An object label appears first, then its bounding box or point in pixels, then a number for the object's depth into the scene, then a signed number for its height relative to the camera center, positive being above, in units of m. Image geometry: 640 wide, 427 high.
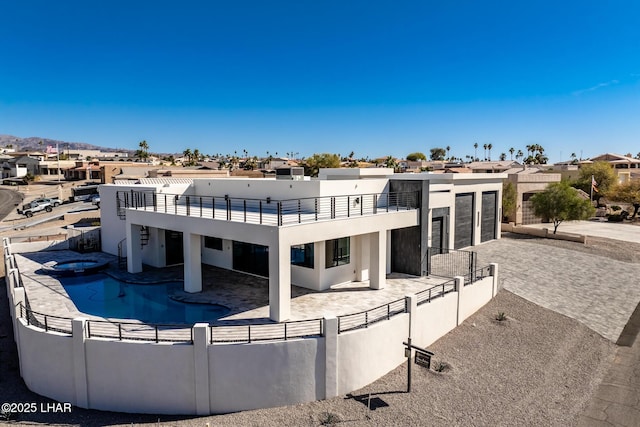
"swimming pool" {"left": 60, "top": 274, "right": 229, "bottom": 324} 13.92 -4.94
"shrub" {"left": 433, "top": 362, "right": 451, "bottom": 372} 12.93 -6.25
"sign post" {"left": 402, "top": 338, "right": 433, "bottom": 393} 11.57 -5.52
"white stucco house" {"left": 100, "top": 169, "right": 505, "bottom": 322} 14.16 -2.23
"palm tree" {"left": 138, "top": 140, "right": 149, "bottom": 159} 105.31 +6.02
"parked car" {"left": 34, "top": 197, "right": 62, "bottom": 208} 47.91 -3.53
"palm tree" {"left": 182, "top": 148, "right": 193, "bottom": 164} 98.56 +4.39
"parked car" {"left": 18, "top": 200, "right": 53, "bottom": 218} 45.03 -4.00
